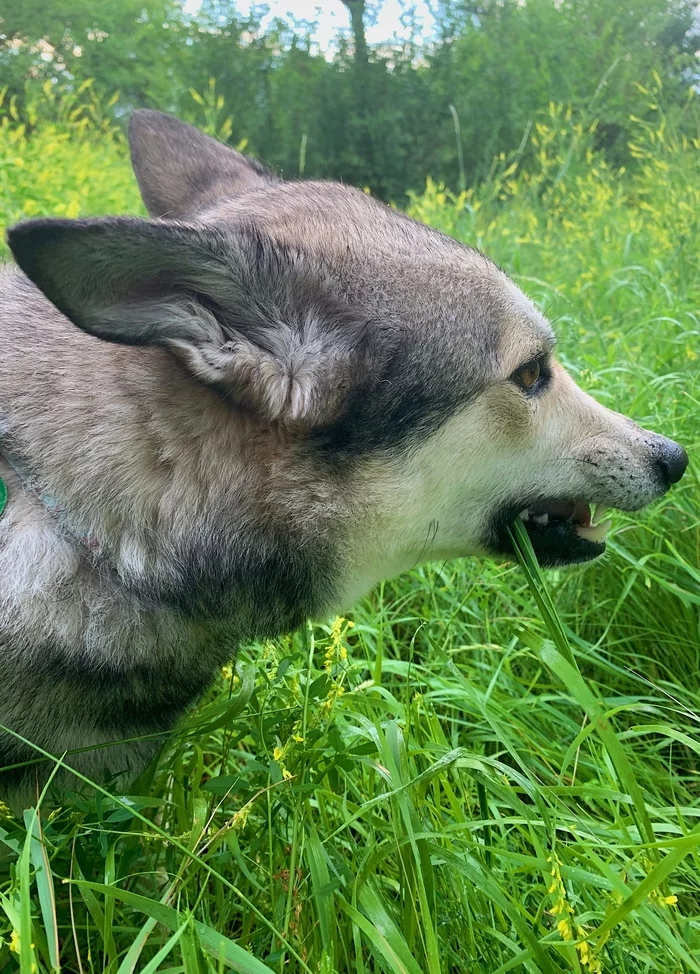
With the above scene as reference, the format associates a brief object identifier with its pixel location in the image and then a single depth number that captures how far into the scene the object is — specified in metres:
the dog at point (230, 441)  0.35
